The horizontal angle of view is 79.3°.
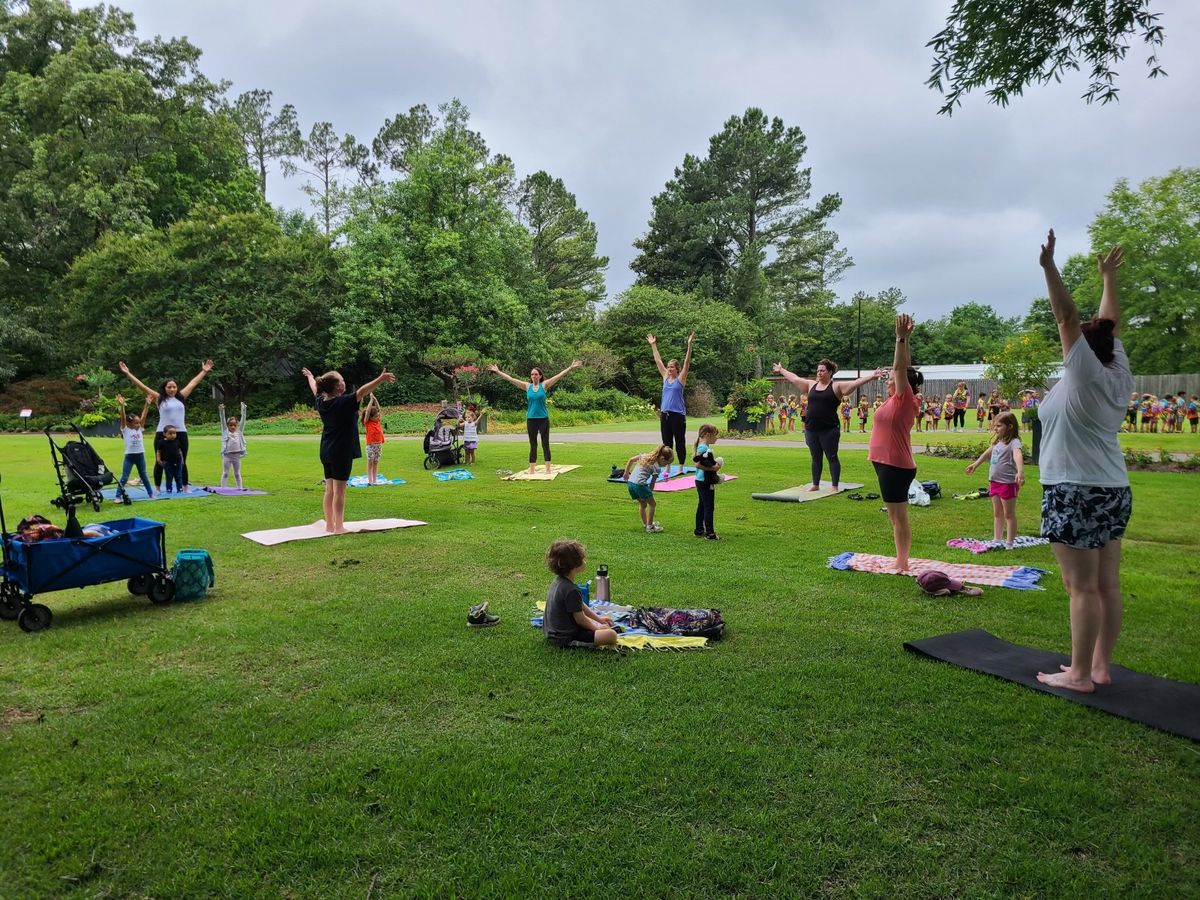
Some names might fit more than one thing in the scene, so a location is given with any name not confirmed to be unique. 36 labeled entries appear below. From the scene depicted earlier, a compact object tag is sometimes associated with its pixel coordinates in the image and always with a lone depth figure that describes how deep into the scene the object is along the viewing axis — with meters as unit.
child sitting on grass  4.84
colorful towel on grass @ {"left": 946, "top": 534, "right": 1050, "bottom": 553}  7.84
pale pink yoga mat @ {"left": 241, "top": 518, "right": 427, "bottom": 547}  8.42
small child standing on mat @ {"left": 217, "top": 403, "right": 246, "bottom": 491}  12.95
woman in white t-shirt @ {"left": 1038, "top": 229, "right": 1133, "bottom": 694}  3.86
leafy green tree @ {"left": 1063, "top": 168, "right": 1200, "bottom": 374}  44.56
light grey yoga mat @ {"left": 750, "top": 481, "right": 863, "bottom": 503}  11.15
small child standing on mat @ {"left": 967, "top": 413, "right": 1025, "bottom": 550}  7.73
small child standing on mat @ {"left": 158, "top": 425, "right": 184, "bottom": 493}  11.96
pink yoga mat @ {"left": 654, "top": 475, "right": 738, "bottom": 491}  12.66
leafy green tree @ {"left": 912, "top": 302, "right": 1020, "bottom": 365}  71.94
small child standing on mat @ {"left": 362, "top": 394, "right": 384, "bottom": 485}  13.54
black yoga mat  3.71
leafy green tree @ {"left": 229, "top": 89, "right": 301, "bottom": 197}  54.56
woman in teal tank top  13.99
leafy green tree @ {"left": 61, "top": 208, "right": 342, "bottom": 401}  34.28
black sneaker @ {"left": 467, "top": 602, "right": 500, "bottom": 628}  5.29
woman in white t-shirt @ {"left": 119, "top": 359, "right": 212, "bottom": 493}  11.95
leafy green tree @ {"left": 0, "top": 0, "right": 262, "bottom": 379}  37.16
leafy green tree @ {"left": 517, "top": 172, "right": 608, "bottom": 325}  57.00
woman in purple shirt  13.05
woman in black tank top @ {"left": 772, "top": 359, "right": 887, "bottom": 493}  10.76
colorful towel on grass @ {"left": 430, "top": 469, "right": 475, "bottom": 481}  14.30
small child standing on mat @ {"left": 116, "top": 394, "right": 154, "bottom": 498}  11.88
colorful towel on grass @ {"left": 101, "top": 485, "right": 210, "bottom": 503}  11.59
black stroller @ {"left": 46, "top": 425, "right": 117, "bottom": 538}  10.50
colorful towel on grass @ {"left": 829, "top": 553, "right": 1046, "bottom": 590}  6.37
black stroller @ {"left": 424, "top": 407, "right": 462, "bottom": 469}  16.12
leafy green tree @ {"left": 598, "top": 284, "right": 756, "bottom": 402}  45.41
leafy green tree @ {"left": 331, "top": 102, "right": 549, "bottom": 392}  35.50
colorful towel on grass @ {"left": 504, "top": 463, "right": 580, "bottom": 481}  13.90
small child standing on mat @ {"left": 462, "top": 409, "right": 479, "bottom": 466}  16.61
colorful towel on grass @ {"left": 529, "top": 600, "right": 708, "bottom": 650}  4.85
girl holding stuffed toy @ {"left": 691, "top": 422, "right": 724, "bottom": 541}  8.36
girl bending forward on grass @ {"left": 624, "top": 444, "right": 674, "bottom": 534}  8.69
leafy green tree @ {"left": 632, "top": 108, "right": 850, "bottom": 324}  53.41
